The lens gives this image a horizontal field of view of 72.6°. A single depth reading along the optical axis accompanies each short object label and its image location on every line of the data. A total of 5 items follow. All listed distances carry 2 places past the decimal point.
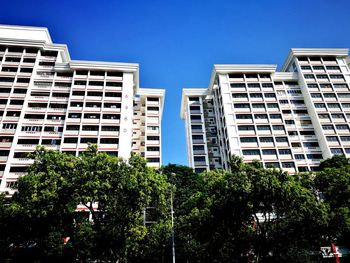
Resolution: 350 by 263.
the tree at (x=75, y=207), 17.16
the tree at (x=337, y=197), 18.11
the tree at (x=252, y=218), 17.06
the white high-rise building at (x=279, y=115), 41.71
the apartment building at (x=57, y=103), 36.88
